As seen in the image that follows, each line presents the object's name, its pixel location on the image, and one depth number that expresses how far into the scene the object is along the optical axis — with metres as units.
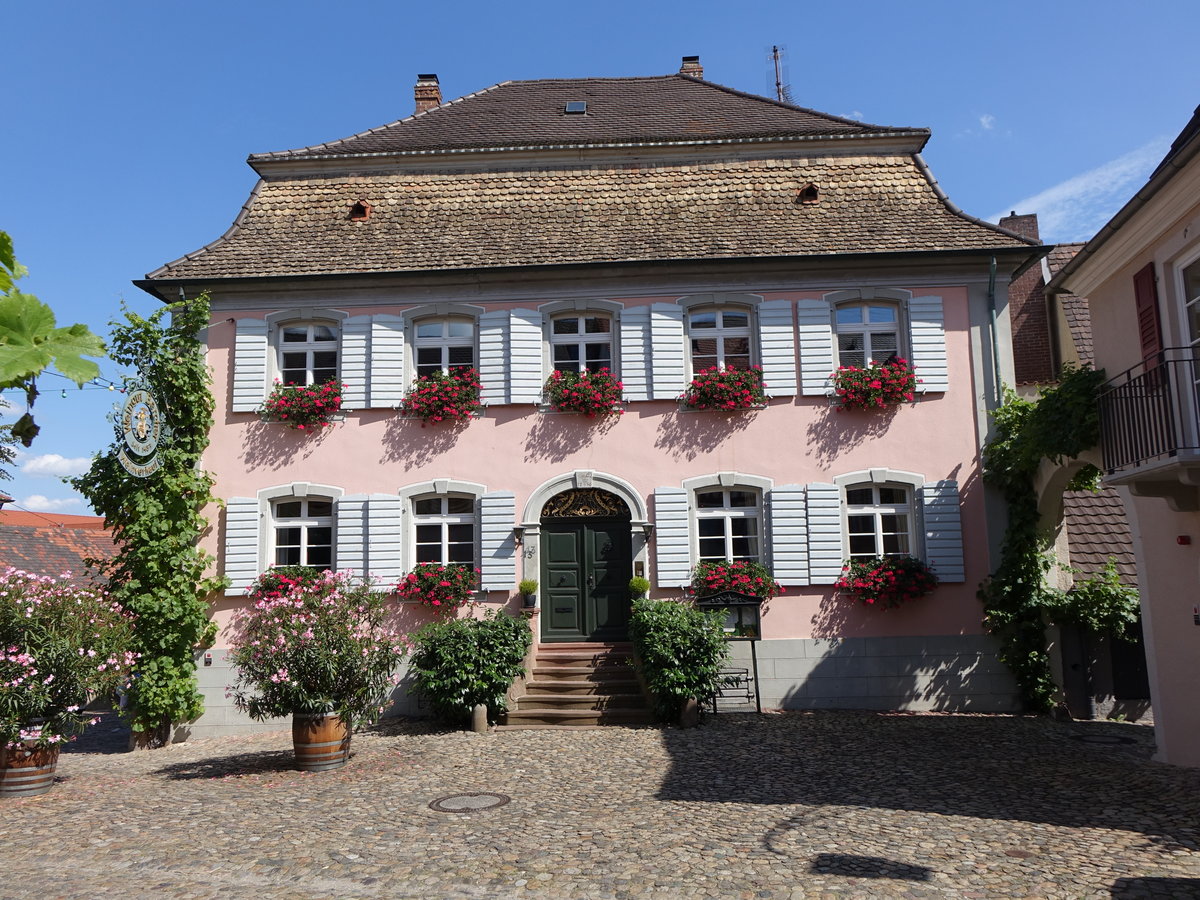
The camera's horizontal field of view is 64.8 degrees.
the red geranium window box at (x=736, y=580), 12.61
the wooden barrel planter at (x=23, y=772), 8.72
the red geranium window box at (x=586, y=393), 13.14
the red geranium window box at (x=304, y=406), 13.25
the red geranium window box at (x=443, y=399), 13.24
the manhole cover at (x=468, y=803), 7.73
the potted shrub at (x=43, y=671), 8.70
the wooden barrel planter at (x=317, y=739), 9.47
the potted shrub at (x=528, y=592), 12.74
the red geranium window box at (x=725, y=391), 13.09
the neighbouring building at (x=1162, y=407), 8.12
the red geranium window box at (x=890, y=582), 12.45
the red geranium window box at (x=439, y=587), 12.77
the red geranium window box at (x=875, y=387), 12.98
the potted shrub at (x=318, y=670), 9.42
